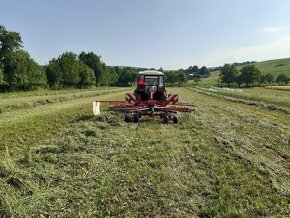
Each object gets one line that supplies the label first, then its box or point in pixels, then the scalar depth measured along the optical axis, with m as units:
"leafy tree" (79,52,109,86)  78.73
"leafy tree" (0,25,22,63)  44.13
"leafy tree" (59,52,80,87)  53.22
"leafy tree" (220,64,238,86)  85.74
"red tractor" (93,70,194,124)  11.08
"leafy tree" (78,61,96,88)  60.91
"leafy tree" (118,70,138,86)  102.88
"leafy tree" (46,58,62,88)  50.27
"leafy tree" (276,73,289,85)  93.01
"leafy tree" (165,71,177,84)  107.97
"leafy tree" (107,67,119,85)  86.24
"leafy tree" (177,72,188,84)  106.54
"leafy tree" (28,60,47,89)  42.94
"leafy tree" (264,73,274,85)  90.67
